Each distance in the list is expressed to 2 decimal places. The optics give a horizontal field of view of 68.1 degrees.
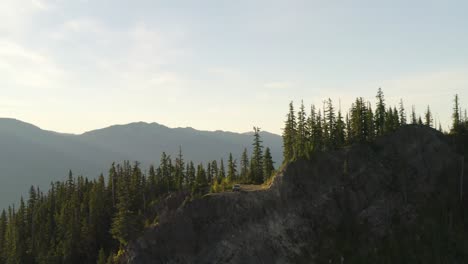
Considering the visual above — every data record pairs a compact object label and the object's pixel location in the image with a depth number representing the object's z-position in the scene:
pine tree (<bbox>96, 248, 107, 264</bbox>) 79.50
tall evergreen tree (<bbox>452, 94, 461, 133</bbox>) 110.69
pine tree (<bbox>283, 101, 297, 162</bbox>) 99.78
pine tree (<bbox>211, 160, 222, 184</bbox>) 128.62
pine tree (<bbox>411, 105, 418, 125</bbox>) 126.50
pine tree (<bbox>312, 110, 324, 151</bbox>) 96.32
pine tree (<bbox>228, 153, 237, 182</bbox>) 112.25
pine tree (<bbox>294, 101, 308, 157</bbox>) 93.78
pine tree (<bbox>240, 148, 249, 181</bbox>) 120.95
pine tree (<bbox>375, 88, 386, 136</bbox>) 105.62
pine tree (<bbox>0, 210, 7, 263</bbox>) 107.81
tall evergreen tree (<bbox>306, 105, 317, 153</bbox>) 96.76
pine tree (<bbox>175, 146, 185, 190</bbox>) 113.76
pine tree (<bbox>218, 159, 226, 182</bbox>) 125.50
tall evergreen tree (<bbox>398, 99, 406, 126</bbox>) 119.16
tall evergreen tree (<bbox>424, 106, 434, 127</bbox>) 124.94
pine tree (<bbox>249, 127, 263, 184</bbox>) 107.53
